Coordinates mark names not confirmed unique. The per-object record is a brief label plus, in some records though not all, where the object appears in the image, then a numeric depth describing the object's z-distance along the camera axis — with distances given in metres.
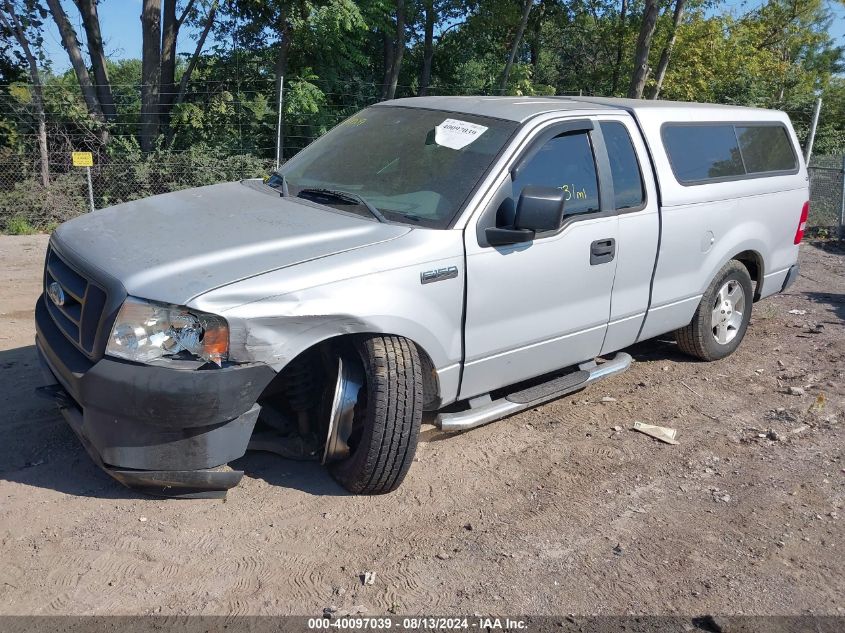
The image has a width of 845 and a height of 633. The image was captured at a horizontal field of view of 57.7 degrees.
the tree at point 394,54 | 16.39
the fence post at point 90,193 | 11.24
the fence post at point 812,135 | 12.19
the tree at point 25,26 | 13.31
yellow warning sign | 10.79
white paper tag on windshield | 4.36
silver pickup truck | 3.26
